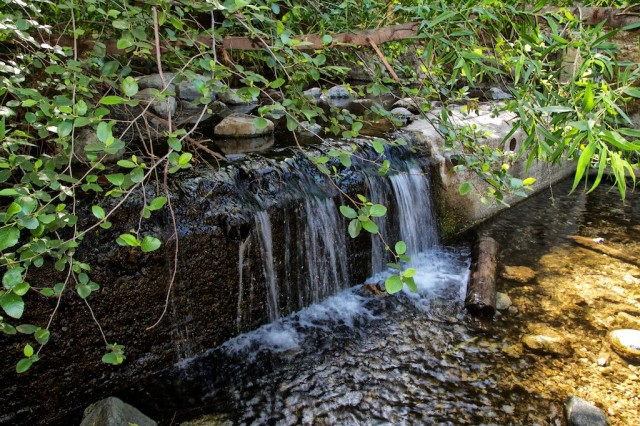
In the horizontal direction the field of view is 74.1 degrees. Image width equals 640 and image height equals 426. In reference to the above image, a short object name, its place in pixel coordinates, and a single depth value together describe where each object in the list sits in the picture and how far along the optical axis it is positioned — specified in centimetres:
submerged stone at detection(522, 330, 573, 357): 395
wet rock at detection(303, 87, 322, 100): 921
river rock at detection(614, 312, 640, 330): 428
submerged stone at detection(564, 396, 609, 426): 312
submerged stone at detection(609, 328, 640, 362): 391
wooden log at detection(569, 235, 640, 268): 566
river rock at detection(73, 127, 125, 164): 406
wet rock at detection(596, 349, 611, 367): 381
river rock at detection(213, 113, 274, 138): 575
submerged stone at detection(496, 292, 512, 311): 459
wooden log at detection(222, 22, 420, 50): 255
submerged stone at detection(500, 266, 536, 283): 517
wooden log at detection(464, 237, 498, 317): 448
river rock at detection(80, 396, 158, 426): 277
